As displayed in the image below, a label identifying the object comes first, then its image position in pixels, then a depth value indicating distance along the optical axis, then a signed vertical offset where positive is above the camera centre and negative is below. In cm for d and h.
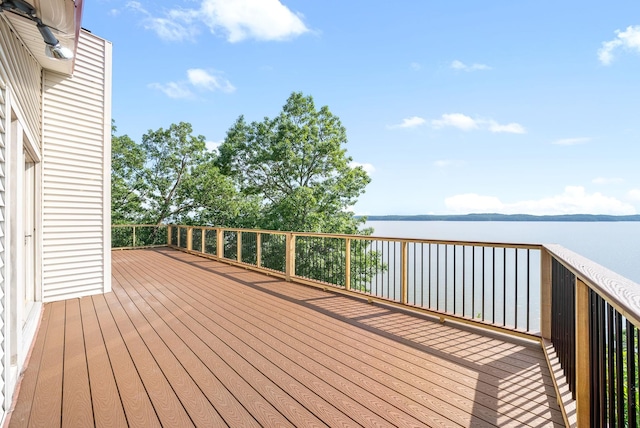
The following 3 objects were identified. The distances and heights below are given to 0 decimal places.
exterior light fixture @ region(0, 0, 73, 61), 176 +126
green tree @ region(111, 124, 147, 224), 1554 +186
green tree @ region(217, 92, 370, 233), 1454 +272
